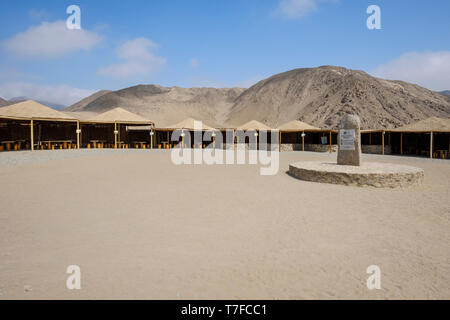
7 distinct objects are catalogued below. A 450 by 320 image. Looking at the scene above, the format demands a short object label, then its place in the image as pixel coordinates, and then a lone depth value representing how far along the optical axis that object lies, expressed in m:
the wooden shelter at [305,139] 25.30
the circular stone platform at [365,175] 8.88
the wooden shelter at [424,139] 18.97
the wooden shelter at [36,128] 20.58
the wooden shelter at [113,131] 25.09
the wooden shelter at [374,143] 23.00
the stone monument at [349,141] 11.35
